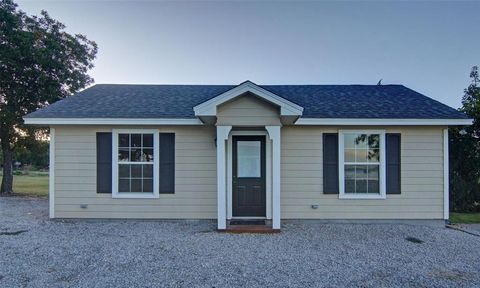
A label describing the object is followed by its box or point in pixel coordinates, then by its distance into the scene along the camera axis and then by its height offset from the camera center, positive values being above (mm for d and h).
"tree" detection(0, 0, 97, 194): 12625 +3646
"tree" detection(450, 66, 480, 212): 9594 -596
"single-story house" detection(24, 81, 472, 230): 7539 -600
